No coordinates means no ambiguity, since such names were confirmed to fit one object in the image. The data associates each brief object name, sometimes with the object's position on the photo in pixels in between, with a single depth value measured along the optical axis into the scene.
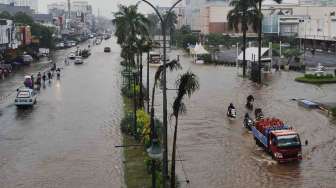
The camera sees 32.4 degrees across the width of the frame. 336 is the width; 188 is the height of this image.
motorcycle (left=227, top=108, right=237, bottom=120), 36.22
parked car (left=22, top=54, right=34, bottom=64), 81.38
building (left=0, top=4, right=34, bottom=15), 188.27
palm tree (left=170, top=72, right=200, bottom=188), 18.97
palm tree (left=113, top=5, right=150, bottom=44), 47.94
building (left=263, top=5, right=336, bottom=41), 99.11
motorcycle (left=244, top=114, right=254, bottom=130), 32.00
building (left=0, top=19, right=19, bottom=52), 69.38
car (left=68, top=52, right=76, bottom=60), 93.25
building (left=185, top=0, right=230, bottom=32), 169.39
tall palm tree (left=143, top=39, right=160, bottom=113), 34.69
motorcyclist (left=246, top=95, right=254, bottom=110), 39.81
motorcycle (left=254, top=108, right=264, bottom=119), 33.65
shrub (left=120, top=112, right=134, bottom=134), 30.52
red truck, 24.65
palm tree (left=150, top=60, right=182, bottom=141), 23.62
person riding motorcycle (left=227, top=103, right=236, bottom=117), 36.19
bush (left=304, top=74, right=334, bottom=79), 56.25
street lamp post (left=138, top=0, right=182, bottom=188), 18.02
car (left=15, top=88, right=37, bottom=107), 40.94
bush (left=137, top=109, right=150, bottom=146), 26.72
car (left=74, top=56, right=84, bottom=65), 83.36
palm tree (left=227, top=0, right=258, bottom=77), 60.47
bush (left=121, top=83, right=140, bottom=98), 43.17
